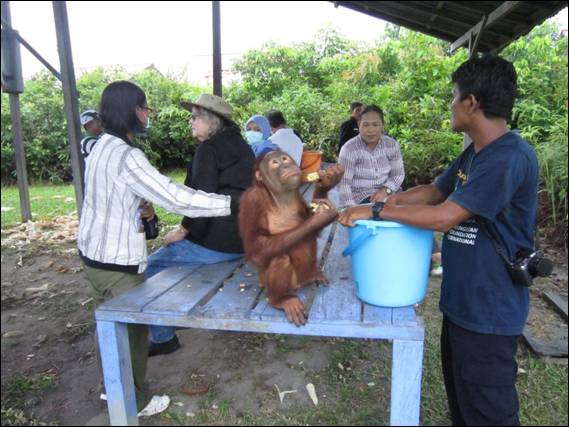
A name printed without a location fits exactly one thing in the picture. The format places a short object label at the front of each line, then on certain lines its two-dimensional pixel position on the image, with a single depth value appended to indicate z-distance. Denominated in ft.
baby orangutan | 6.53
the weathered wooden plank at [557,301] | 12.34
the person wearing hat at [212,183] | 9.33
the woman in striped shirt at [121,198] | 7.13
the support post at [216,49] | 14.67
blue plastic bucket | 5.84
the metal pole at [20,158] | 14.68
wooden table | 6.00
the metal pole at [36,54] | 9.85
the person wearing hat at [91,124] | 17.98
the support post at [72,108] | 9.95
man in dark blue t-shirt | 5.73
